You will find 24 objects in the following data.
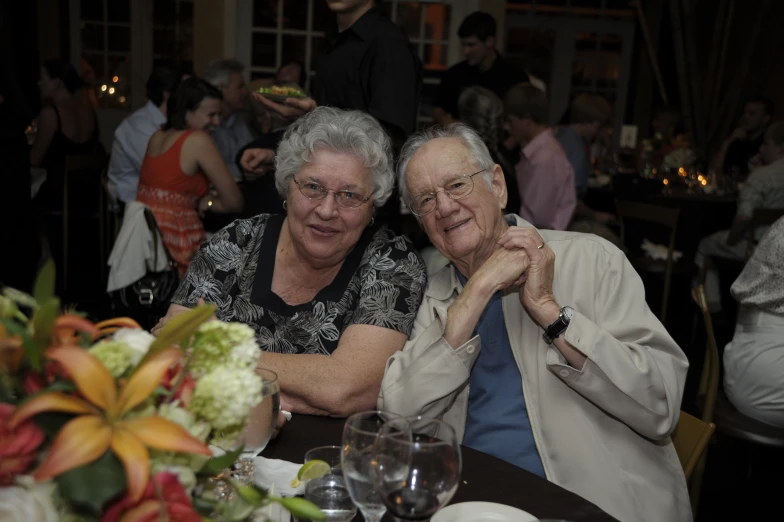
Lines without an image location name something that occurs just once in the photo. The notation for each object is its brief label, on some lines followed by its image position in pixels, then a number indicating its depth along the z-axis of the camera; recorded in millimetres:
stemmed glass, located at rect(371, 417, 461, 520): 983
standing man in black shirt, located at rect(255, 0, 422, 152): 2686
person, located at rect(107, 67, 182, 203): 5031
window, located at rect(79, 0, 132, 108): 8938
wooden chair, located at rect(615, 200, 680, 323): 4801
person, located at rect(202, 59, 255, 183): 5633
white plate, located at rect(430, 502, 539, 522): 1225
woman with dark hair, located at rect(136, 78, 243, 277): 4133
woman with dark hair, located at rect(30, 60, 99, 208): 6398
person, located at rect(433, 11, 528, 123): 5223
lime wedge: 1256
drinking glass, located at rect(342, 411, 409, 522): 1028
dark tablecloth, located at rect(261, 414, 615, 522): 1304
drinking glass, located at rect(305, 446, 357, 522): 1188
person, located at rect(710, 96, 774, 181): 7852
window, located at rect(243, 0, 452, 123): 8109
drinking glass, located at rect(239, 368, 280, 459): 1164
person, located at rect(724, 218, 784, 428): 2668
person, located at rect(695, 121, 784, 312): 5355
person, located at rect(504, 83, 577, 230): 4492
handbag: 3734
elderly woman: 1946
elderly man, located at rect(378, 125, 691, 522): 1716
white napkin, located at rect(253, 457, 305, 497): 1299
